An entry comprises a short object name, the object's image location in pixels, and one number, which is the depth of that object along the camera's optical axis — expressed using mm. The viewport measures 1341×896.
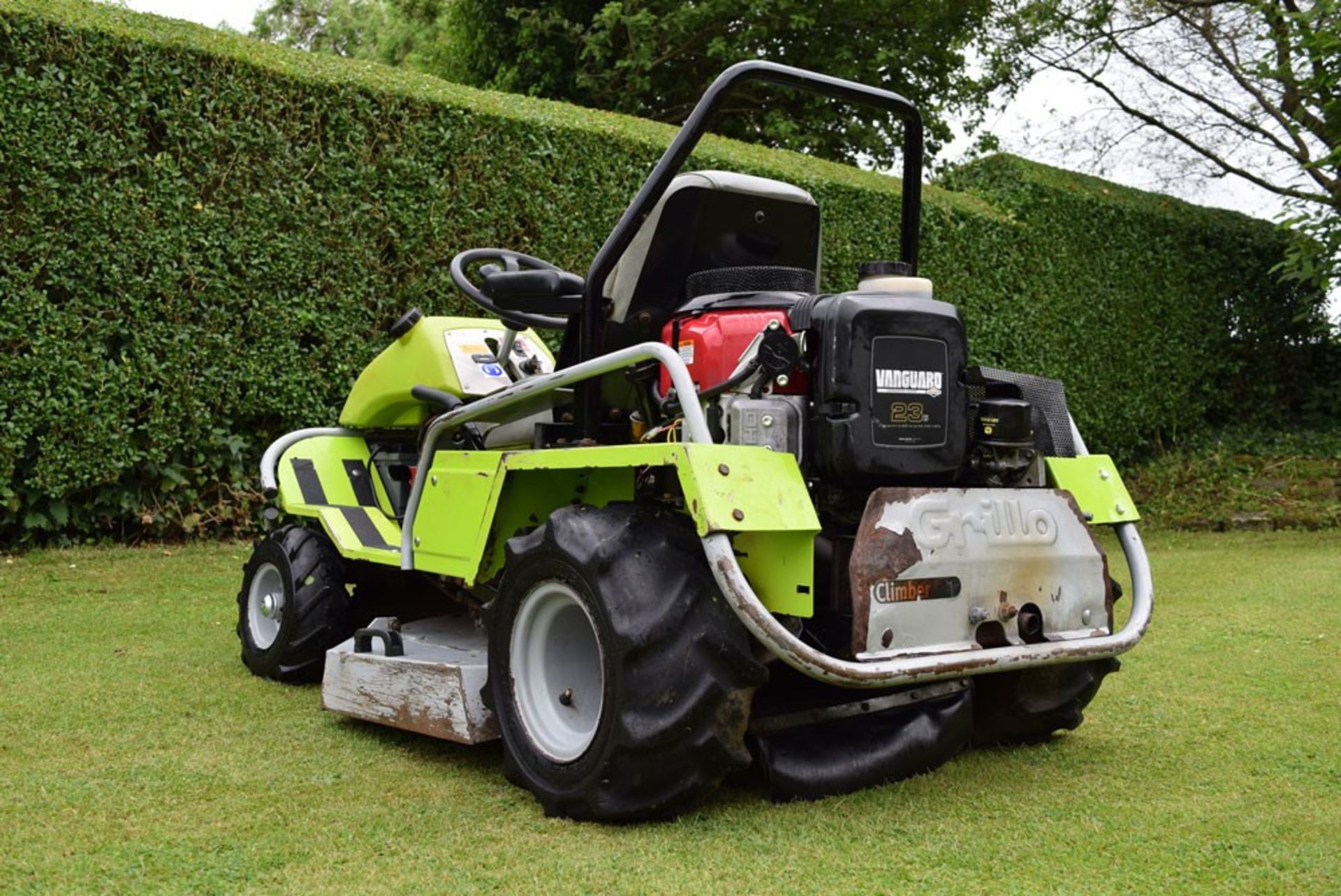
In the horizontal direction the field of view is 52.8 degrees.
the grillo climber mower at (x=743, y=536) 3037
